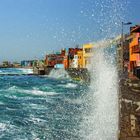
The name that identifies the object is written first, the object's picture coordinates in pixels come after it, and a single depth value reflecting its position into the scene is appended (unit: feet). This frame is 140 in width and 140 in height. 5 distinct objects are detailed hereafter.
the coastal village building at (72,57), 448.24
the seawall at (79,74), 278.87
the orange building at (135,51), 182.23
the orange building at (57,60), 514.27
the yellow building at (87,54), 379.76
